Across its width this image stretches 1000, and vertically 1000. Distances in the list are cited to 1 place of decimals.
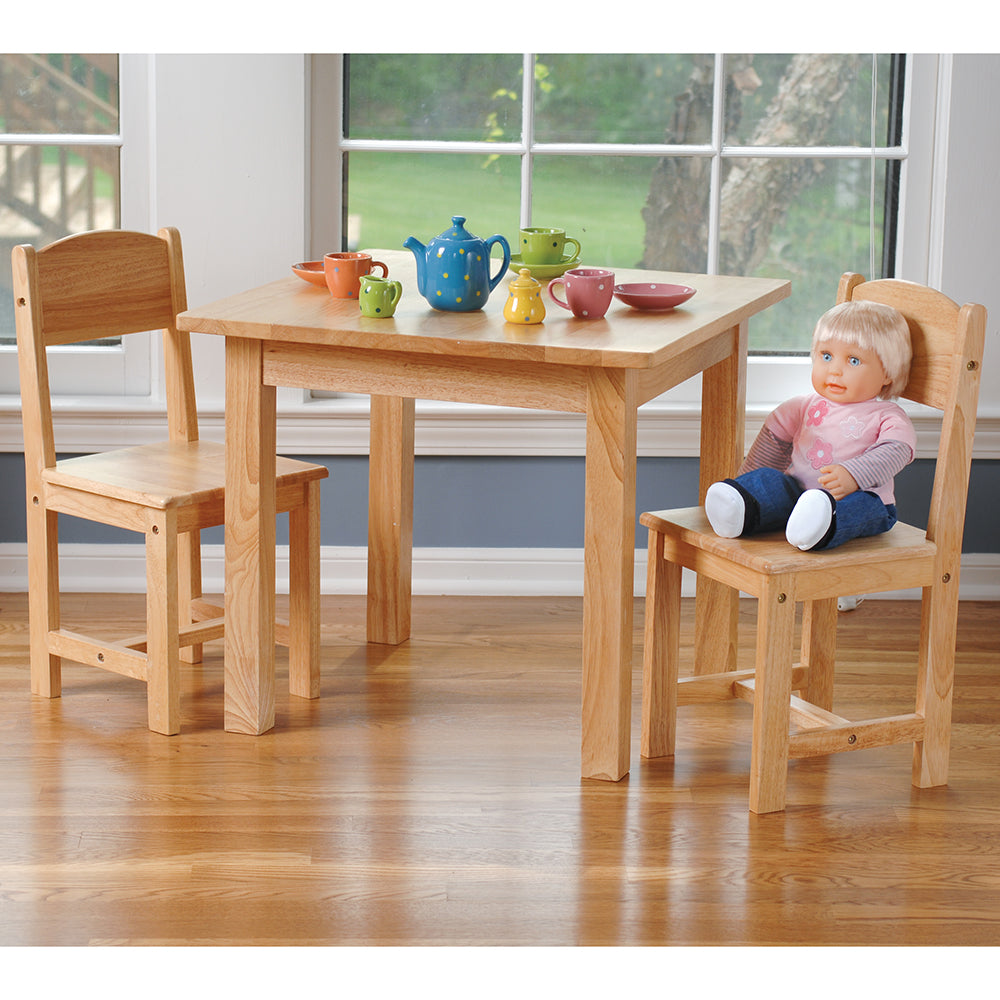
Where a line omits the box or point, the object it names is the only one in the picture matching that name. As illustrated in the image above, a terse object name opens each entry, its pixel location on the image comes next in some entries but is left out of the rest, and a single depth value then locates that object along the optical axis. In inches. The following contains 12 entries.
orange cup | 191.5
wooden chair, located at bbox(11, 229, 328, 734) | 189.7
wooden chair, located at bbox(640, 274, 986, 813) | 166.3
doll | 169.6
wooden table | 167.8
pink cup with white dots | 177.7
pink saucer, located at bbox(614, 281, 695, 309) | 185.0
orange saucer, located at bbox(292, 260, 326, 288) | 201.4
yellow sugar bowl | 175.4
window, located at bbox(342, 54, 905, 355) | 248.5
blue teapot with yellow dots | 179.8
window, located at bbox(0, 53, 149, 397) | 247.0
